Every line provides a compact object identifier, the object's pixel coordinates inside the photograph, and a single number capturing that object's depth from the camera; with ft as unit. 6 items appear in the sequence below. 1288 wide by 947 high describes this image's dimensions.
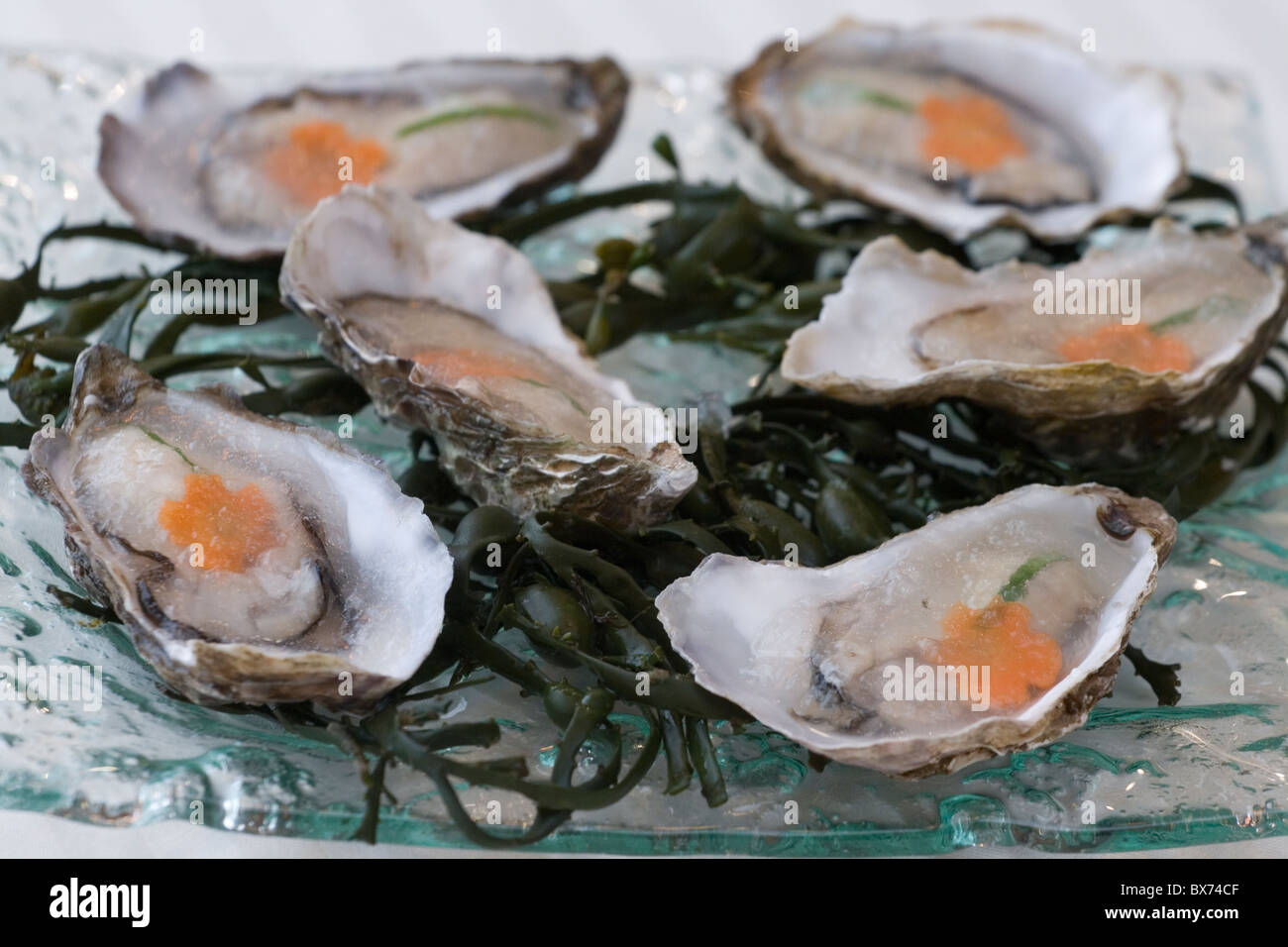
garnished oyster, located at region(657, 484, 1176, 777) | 2.22
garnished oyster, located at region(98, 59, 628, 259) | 2.56
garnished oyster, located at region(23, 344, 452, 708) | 2.20
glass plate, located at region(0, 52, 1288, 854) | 2.19
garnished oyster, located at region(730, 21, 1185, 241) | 2.66
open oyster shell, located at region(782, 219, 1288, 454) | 2.40
